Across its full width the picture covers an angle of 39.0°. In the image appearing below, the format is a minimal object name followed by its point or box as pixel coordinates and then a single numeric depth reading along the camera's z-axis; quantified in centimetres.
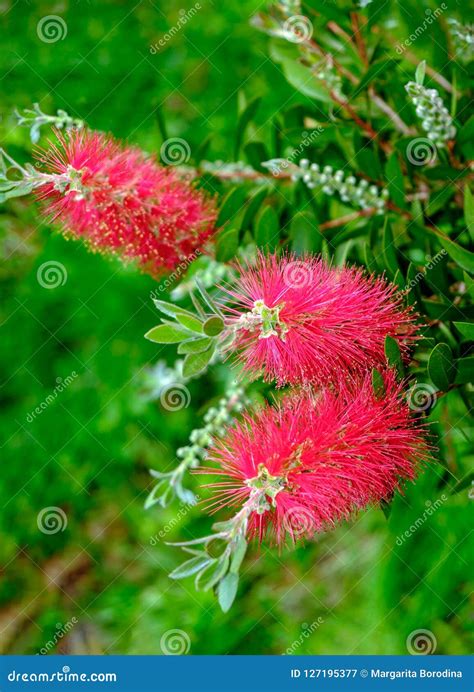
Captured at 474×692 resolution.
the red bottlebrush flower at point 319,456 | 56
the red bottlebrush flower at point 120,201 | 67
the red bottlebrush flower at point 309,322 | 58
